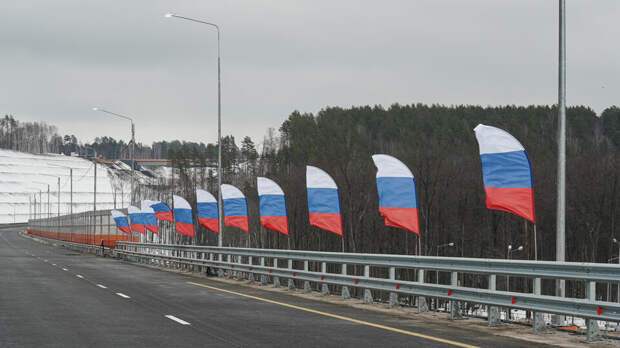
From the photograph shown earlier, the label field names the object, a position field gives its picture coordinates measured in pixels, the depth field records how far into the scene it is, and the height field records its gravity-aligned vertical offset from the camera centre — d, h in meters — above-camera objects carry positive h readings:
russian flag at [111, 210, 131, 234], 63.44 -4.23
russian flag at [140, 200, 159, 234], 51.59 -3.21
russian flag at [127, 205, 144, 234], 54.28 -3.49
